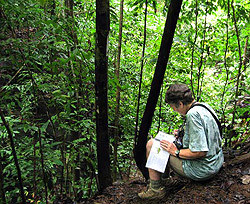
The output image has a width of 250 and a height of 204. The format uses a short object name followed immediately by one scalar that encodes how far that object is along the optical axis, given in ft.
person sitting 7.00
